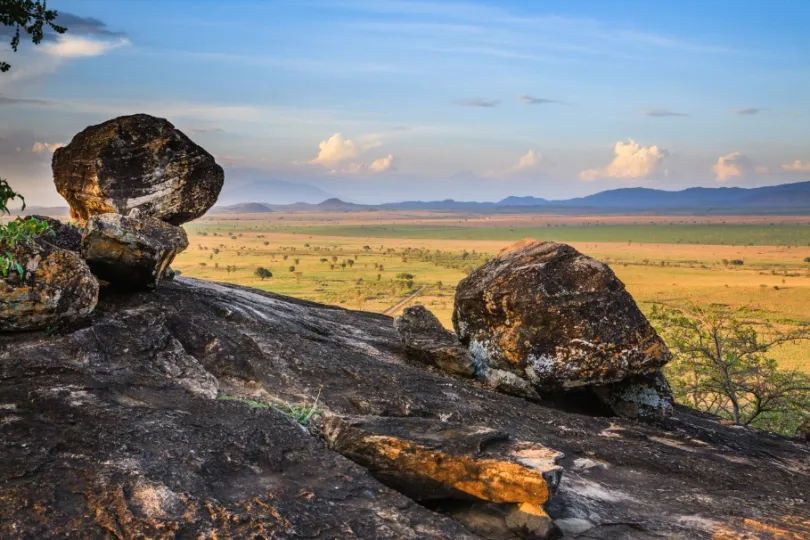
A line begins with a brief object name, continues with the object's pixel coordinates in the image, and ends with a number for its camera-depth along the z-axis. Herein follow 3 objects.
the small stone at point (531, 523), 11.11
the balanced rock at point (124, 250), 17.86
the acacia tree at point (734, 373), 29.94
